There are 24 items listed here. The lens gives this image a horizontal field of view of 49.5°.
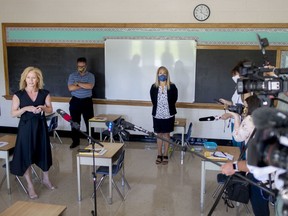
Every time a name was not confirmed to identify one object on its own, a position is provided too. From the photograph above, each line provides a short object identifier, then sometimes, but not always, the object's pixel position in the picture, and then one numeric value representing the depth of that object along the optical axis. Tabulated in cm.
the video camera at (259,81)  204
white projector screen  666
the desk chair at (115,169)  407
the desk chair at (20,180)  445
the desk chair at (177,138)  576
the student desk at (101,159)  396
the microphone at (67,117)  302
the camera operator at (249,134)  281
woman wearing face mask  532
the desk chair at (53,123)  628
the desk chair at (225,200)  374
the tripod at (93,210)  319
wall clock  642
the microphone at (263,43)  219
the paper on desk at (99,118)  619
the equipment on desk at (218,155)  379
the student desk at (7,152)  418
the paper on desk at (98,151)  404
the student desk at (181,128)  580
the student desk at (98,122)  610
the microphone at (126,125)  261
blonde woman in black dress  400
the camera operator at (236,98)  430
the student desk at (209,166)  384
